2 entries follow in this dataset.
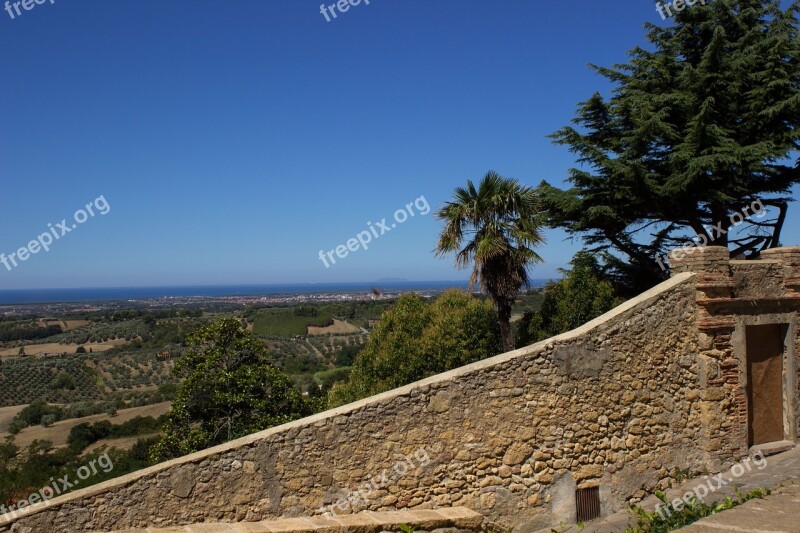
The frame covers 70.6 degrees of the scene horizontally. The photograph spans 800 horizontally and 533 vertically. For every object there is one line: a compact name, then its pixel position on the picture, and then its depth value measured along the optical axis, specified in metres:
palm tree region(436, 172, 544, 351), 12.95
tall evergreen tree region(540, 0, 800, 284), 11.98
